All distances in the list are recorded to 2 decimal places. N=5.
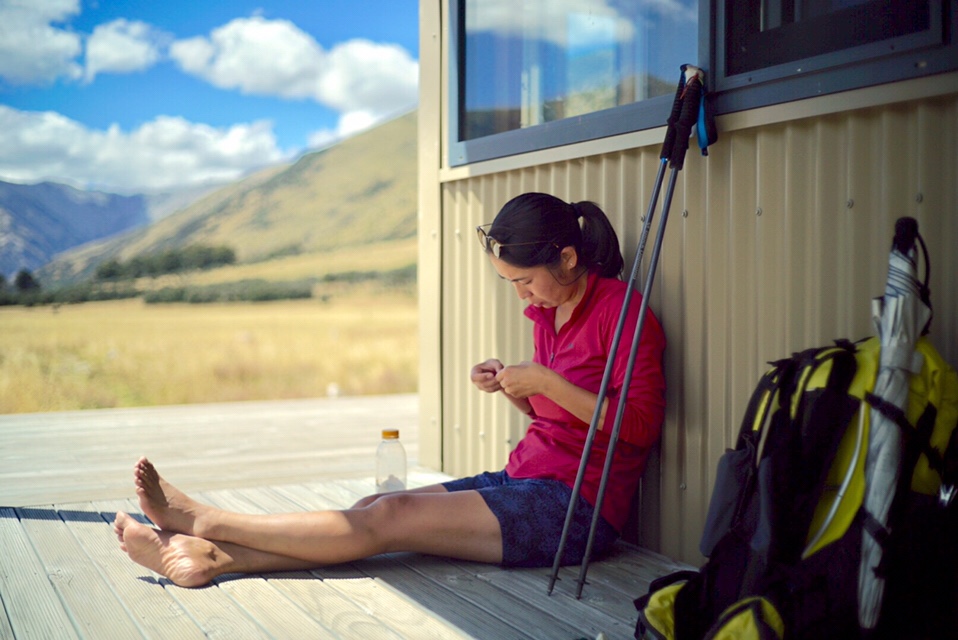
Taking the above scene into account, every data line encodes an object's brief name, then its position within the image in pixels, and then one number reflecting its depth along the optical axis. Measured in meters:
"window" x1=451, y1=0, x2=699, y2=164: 2.47
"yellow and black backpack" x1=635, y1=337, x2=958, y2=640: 1.49
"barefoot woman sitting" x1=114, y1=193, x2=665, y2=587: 2.11
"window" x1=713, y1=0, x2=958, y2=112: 1.79
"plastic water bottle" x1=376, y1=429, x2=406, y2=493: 3.41
